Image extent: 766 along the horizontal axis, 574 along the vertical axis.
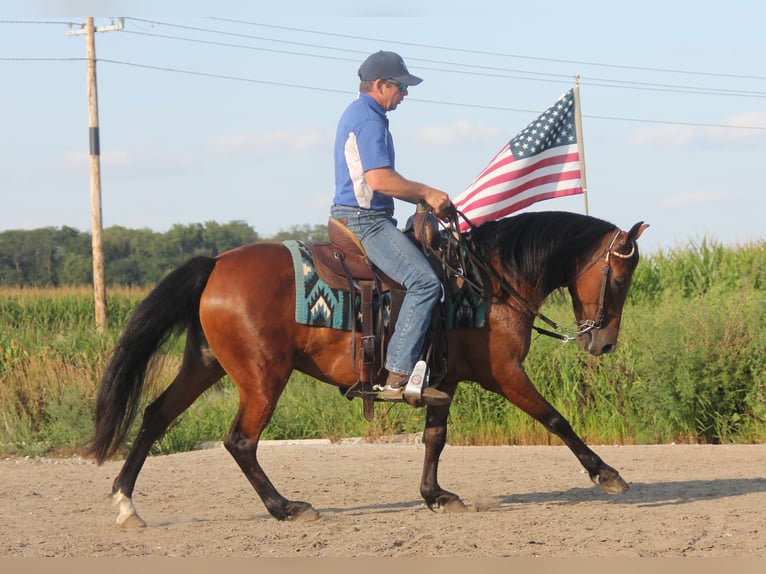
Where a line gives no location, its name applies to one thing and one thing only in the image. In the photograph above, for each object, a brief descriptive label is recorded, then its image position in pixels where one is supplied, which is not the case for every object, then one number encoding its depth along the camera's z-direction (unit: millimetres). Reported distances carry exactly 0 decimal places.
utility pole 50437
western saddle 14219
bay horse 14016
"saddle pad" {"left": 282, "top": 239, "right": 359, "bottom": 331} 14070
